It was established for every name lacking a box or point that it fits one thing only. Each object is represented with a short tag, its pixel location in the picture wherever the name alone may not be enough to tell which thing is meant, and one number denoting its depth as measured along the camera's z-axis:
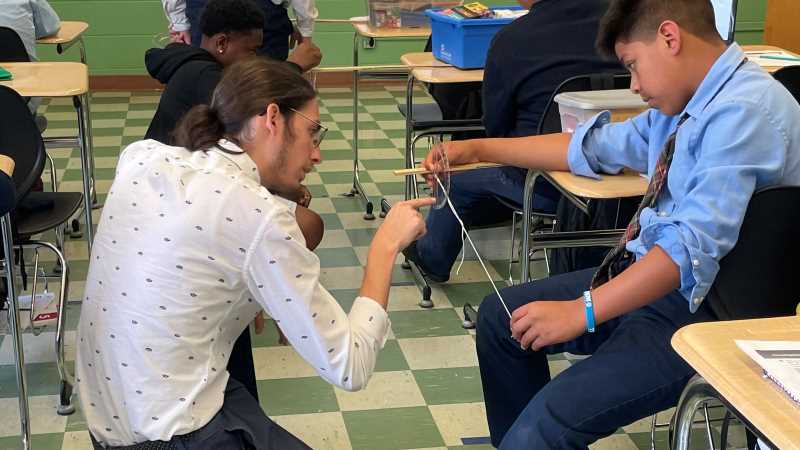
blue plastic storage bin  3.55
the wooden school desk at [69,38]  4.20
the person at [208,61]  2.68
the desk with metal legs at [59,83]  2.97
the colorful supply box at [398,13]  4.40
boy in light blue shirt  1.63
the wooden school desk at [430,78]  3.50
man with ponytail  1.43
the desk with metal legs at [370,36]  4.21
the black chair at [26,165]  2.62
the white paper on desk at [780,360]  1.12
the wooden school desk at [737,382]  1.08
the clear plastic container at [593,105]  2.37
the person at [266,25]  4.17
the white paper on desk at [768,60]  3.44
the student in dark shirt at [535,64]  2.83
